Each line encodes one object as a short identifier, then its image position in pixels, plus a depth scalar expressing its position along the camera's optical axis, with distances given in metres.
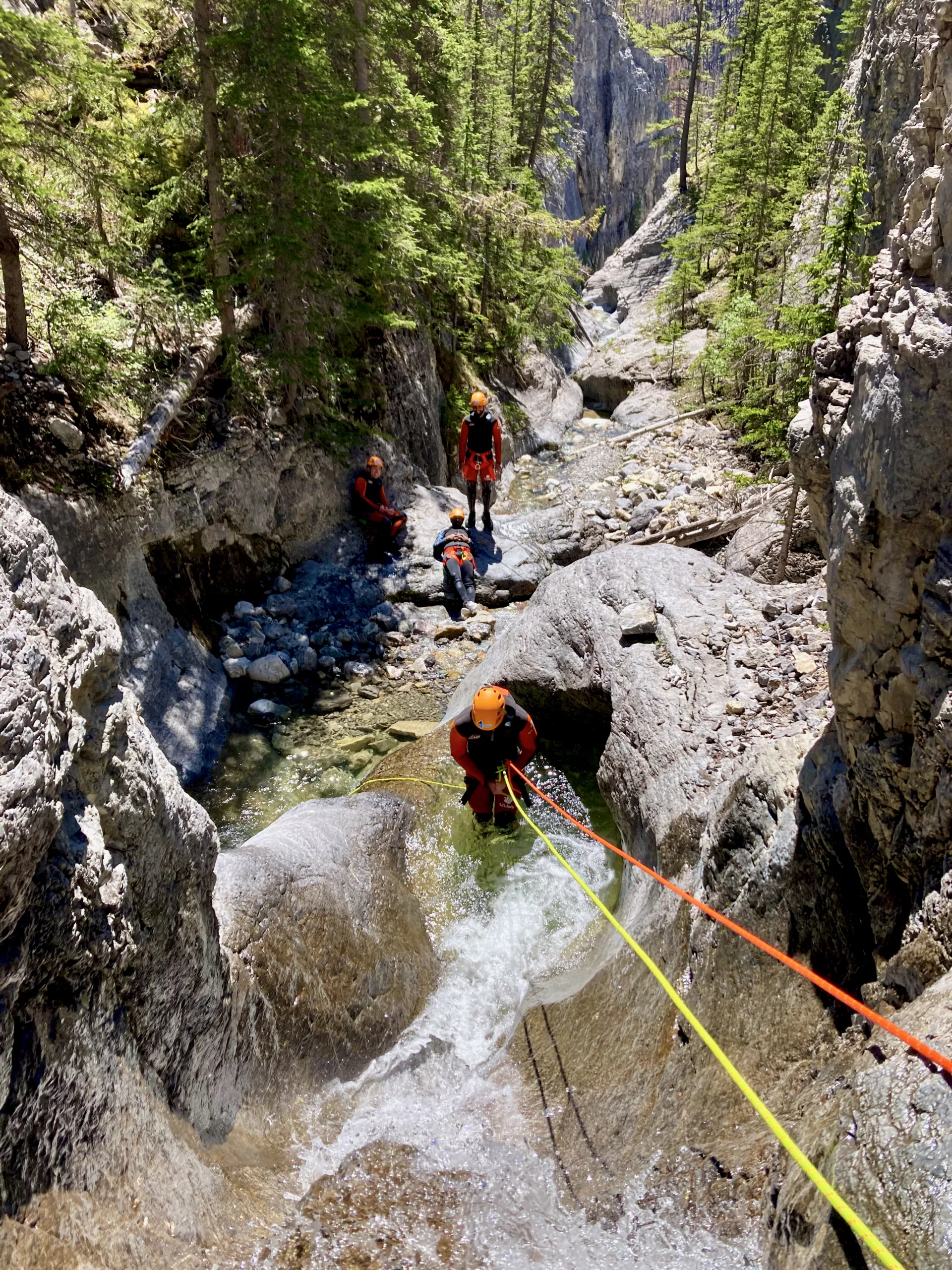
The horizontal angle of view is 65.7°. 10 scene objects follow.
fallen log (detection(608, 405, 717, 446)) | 19.03
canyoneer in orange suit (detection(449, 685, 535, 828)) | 6.67
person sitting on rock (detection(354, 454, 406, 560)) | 12.32
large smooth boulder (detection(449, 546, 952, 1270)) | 2.69
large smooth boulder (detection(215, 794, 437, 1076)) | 5.05
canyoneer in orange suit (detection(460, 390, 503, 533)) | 13.03
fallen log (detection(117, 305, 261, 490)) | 8.76
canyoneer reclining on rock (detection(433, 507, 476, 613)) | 11.83
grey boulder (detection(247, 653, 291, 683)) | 9.80
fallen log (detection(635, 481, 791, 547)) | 12.22
